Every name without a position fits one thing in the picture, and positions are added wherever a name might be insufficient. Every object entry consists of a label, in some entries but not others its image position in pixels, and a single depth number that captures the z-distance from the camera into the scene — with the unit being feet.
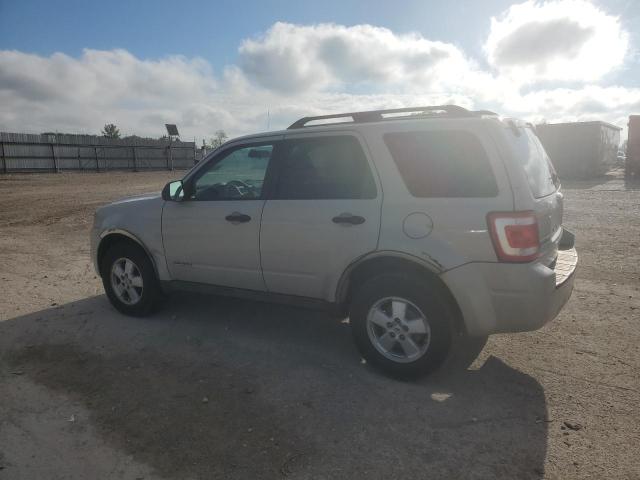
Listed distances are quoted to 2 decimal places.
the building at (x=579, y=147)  66.44
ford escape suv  9.86
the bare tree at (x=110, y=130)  226.44
